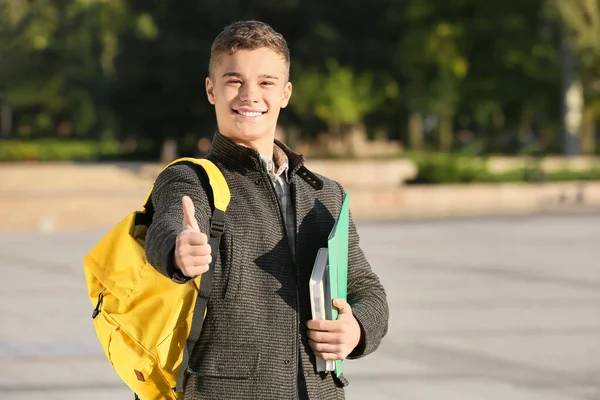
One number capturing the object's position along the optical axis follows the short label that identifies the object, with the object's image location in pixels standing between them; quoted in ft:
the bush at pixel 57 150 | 148.15
